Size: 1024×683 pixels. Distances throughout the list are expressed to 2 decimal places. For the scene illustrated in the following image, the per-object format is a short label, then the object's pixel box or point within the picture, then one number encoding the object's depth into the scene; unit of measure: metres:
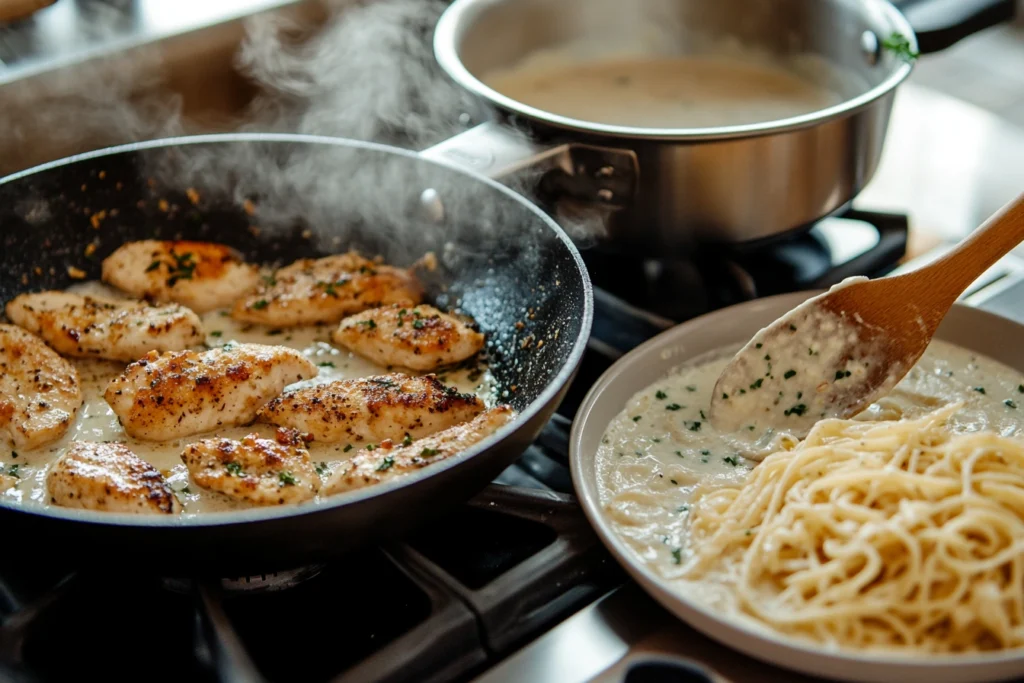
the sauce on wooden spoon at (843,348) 0.69
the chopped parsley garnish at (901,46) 0.77
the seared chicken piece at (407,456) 0.65
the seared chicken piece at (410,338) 0.74
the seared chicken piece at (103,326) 0.75
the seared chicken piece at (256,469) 0.66
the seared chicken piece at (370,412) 0.71
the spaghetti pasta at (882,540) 0.59
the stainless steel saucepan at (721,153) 0.72
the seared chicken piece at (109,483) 0.64
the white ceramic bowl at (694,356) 0.58
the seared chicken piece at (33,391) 0.70
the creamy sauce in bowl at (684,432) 0.64
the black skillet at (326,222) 0.74
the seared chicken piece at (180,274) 0.79
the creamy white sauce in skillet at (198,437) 0.68
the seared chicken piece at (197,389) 0.70
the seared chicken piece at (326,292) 0.78
